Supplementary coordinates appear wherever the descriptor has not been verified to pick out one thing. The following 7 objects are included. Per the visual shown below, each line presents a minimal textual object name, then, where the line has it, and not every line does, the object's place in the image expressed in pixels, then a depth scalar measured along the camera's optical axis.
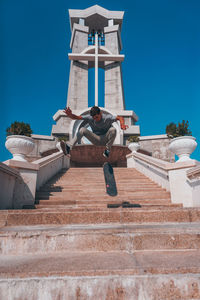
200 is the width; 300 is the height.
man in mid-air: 4.07
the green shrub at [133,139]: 18.96
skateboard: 3.97
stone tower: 23.95
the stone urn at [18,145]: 5.01
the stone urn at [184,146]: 5.02
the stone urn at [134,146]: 11.52
